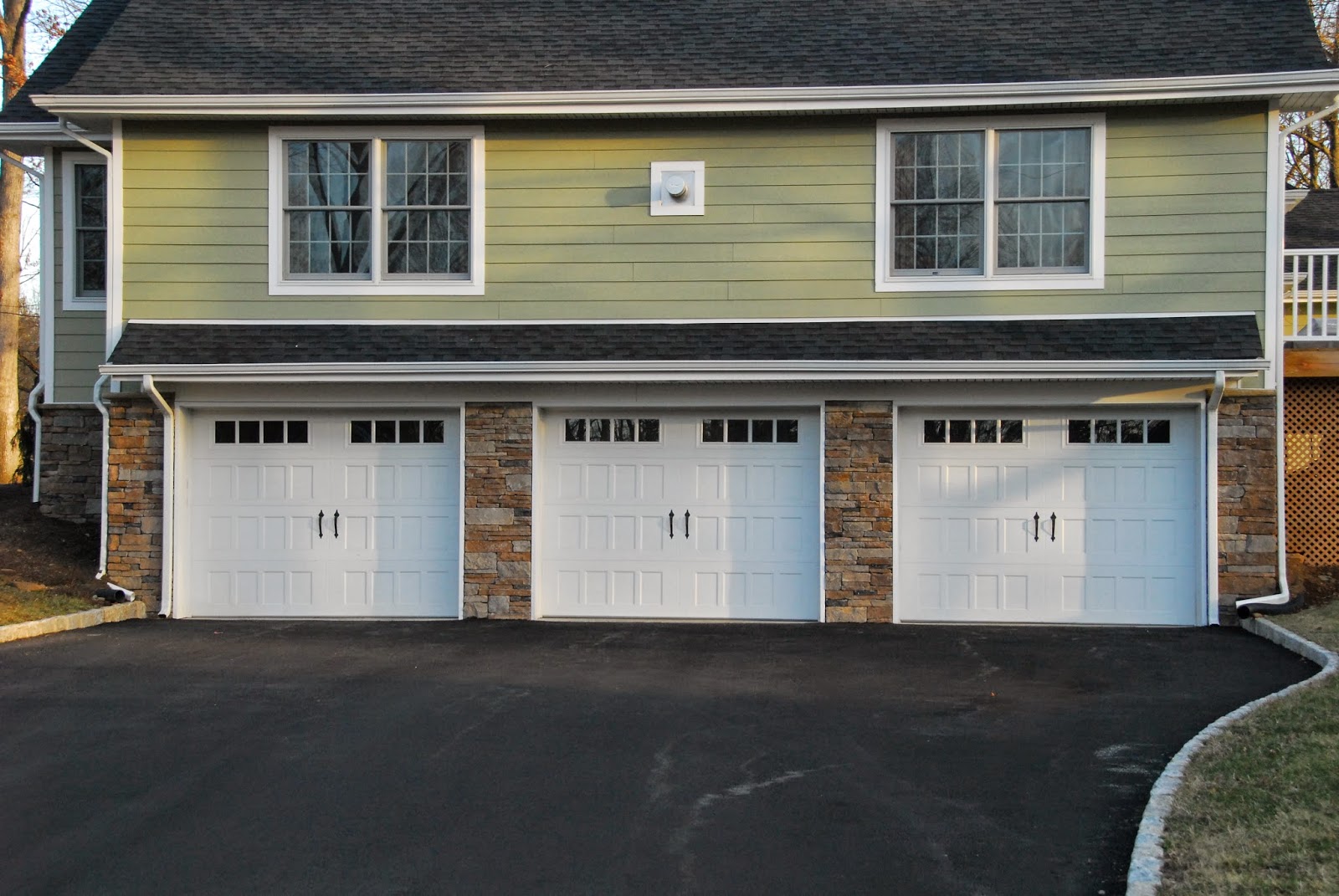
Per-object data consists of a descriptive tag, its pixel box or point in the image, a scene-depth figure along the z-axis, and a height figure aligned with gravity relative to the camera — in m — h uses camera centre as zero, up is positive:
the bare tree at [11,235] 22.70 +3.90
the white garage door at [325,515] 12.85 -0.73
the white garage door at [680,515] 12.60 -0.70
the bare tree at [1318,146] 26.44 +6.95
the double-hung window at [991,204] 12.39 +2.48
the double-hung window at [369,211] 12.86 +2.46
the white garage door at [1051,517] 12.34 -0.68
